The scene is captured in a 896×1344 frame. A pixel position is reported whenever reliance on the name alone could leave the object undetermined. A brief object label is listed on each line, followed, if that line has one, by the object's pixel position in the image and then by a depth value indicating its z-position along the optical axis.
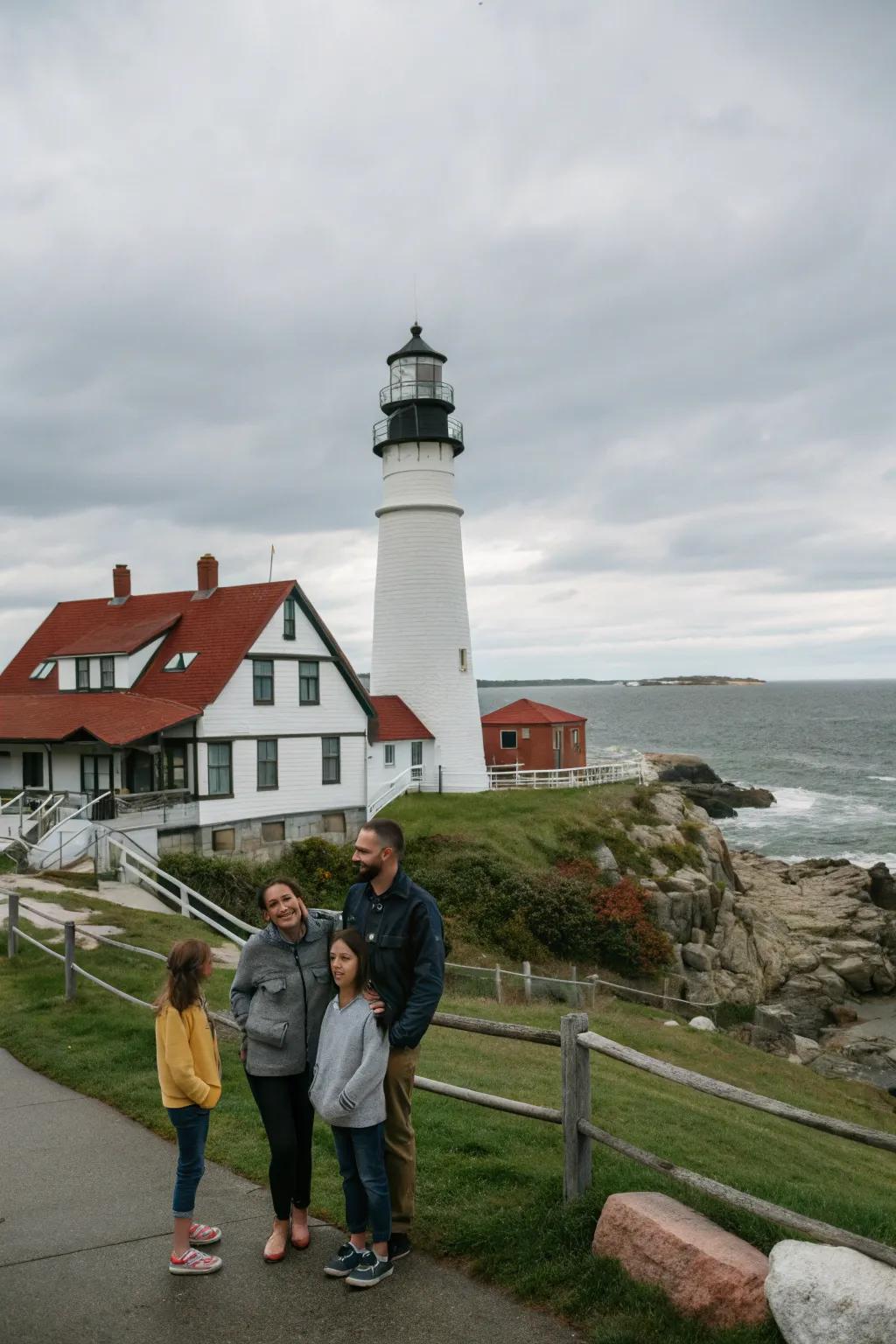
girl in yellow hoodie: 5.86
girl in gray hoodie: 5.63
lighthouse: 37.81
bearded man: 5.82
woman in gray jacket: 5.91
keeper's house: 28.38
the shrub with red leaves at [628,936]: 26.06
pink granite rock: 5.16
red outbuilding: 42.19
